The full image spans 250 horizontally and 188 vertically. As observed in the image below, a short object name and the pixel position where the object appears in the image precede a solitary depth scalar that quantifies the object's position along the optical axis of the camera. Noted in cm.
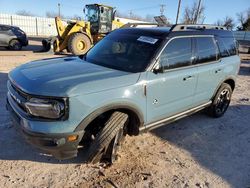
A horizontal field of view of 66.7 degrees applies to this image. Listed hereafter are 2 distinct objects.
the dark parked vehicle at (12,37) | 1204
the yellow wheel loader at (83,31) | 1059
